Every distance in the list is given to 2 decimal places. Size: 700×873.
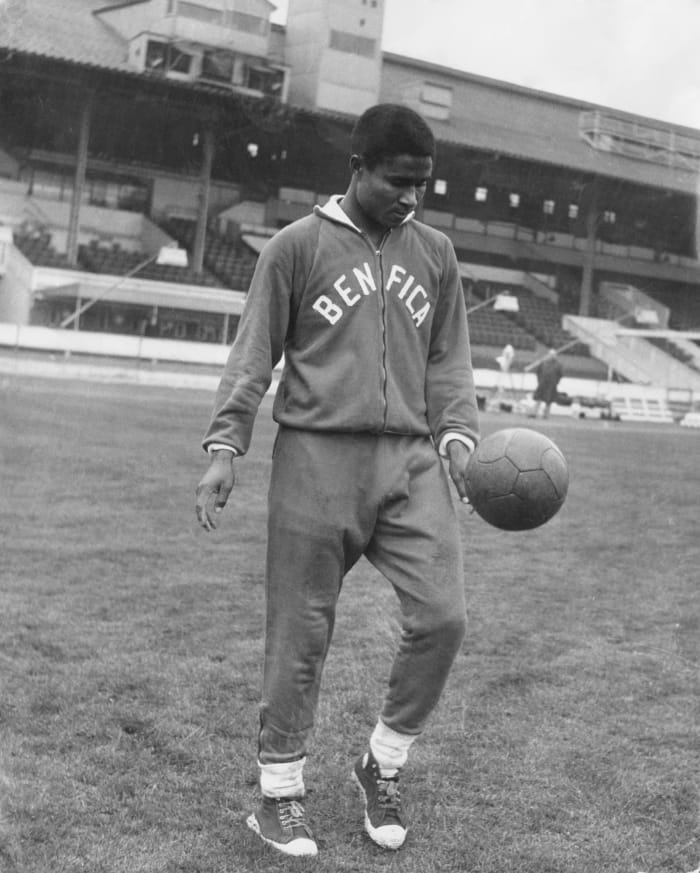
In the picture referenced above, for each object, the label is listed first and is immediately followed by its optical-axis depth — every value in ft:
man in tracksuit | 10.82
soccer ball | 11.30
